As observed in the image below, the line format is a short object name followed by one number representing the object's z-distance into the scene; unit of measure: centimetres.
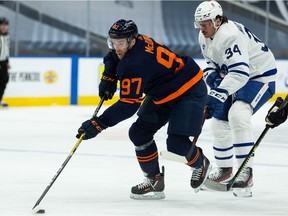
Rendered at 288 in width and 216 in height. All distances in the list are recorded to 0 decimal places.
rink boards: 2016
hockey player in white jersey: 867
